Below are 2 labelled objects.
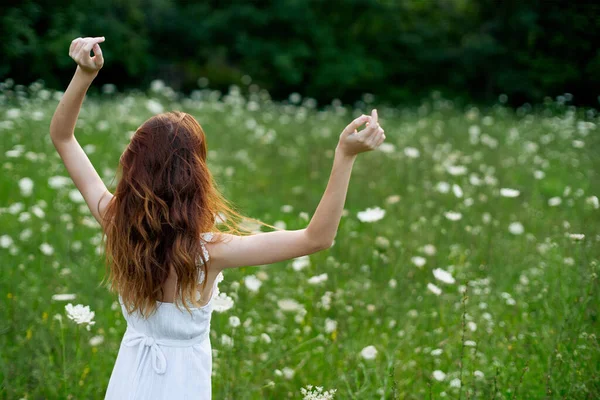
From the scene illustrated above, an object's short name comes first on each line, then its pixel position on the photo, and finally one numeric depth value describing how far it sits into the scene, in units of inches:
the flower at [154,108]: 263.7
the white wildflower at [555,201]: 159.8
